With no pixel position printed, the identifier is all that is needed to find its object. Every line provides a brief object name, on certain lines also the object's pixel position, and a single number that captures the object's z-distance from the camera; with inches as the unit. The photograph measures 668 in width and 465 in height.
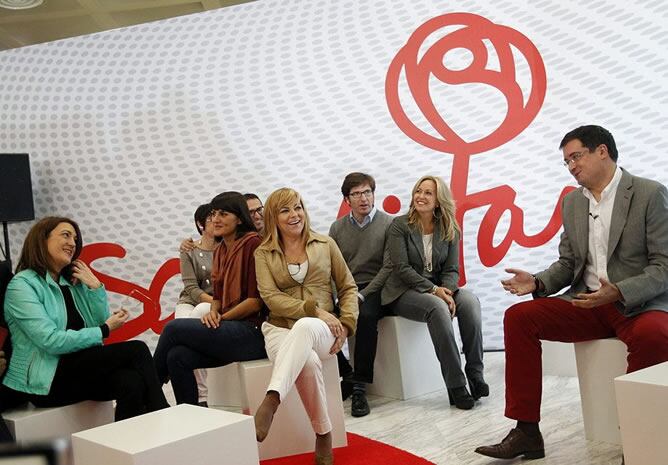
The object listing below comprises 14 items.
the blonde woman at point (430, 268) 174.7
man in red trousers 120.8
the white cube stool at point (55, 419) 127.0
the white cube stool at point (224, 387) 180.5
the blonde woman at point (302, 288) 132.5
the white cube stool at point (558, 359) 186.7
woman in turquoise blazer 130.5
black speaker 242.2
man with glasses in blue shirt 188.5
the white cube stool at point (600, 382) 126.7
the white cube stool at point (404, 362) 180.5
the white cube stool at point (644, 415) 96.8
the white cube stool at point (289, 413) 137.5
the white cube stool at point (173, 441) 98.9
